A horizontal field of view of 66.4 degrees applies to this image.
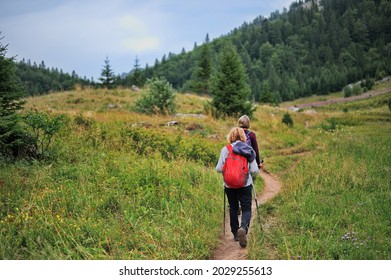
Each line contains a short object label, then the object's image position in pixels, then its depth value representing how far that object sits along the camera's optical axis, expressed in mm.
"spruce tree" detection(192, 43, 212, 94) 46656
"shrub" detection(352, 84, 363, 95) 53094
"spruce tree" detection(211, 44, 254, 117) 20297
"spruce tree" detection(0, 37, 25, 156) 8151
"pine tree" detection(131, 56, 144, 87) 57769
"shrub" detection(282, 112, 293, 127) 21073
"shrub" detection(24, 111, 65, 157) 8820
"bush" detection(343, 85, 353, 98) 55172
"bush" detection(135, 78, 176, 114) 20672
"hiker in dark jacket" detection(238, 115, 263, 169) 6621
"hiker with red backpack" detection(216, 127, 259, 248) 5426
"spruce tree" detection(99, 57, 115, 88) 34938
